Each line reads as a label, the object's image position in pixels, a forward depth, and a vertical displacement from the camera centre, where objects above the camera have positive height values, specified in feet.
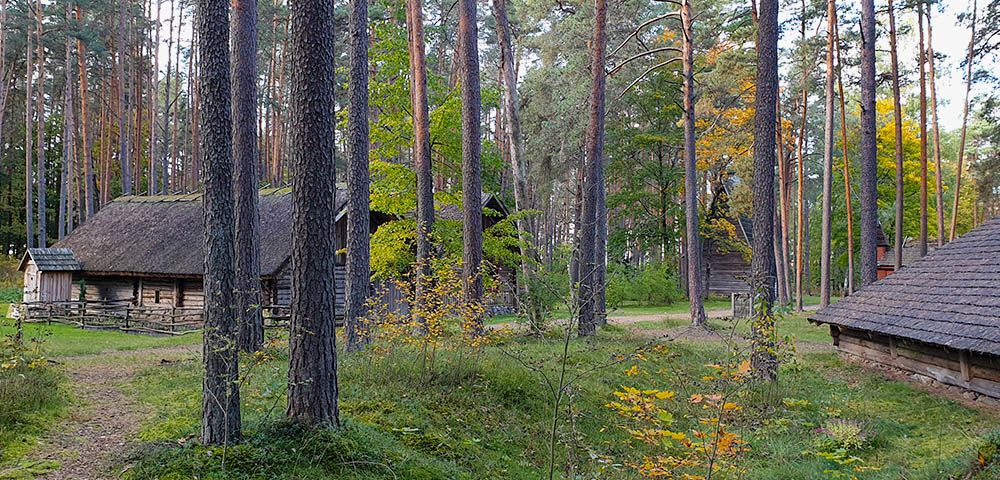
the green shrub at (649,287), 95.91 -3.67
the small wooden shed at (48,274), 69.00 -0.97
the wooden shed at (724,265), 116.37 -0.29
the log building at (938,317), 30.14 -3.16
